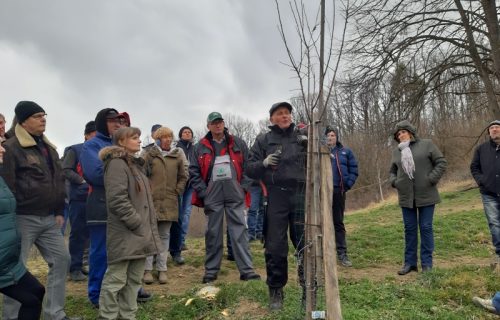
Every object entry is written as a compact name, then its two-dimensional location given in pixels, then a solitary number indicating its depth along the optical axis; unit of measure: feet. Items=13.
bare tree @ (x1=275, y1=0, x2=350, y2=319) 9.45
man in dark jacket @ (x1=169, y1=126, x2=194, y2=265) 19.75
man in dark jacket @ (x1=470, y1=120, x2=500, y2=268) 18.26
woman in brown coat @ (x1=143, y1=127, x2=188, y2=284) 16.90
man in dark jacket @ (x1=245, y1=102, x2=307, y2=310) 12.73
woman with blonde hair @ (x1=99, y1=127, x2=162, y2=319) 11.80
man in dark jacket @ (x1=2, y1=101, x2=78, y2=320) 11.75
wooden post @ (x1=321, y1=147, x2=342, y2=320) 9.40
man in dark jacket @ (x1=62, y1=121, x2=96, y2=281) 17.66
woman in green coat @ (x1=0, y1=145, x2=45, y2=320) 9.73
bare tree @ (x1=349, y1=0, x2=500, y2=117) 41.05
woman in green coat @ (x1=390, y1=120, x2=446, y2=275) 17.83
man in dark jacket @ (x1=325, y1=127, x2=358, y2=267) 20.06
